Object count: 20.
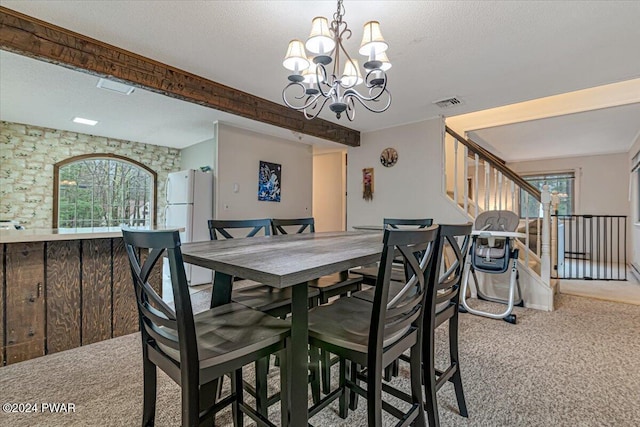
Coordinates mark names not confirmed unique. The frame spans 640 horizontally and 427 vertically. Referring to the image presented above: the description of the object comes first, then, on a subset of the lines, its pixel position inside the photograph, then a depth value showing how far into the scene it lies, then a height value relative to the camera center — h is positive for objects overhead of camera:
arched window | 5.04 +0.37
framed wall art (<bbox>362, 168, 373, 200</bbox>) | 5.05 +0.53
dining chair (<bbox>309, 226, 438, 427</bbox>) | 1.05 -0.46
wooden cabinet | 2.02 -0.62
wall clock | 4.72 +0.92
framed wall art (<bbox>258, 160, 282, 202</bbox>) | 4.79 +0.53
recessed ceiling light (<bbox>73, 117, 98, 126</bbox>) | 4.28 +1.34
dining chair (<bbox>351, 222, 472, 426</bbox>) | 1.35 -0.49
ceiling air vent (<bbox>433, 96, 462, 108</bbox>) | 3.55 +1.37
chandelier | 1.73 +0.98
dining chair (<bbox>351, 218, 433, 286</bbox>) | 2.09 -0.42
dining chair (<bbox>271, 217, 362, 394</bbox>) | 1.62 -0.48
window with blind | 7.09 +0.72
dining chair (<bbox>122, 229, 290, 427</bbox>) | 0.96 -0.47
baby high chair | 3.01 -0.39
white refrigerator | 4.23 +0.09
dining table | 1.00 -0.19
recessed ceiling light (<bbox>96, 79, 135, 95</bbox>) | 2.98 +1.30
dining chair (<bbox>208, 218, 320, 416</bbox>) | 1.31 -0.47
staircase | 3.28 -0.31
